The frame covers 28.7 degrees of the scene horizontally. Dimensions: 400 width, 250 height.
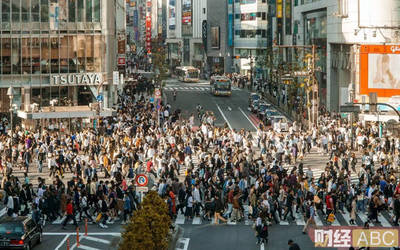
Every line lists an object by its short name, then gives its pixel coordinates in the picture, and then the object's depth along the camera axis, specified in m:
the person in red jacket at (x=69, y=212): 30.12
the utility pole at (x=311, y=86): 59.82
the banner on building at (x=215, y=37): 149.62
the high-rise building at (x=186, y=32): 165.25
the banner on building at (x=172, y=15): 183.00
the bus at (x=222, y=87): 93.81
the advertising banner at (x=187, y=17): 170.75
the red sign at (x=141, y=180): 26.84
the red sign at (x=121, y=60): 81.62
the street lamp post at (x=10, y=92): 51.31
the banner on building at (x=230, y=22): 145.62
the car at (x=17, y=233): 25.59
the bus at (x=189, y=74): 125.12
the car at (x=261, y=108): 68.52
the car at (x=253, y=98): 78.79
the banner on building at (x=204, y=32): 154.59
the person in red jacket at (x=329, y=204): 31.46
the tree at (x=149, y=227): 23.68
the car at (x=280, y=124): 56.72
